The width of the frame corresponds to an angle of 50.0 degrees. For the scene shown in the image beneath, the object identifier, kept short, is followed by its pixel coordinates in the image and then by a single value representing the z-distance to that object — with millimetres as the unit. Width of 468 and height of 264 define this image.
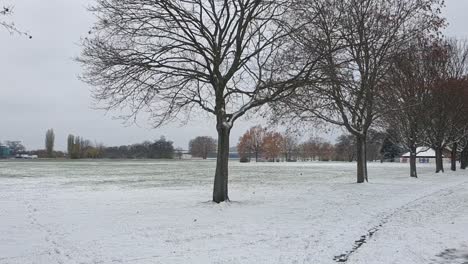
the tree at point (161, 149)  171000
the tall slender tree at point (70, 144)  162250
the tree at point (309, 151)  151625
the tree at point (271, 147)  141000
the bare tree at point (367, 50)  24344
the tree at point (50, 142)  170375
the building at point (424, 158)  115625
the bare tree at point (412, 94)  30984
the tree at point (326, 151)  156000
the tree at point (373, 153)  133125
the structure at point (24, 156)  160650
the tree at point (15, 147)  176550
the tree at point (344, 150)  134775
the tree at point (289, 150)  145112
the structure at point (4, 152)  154762
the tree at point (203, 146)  186138
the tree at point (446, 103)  40969
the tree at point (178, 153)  190288
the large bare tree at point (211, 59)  17109
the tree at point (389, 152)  106231
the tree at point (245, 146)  148125
